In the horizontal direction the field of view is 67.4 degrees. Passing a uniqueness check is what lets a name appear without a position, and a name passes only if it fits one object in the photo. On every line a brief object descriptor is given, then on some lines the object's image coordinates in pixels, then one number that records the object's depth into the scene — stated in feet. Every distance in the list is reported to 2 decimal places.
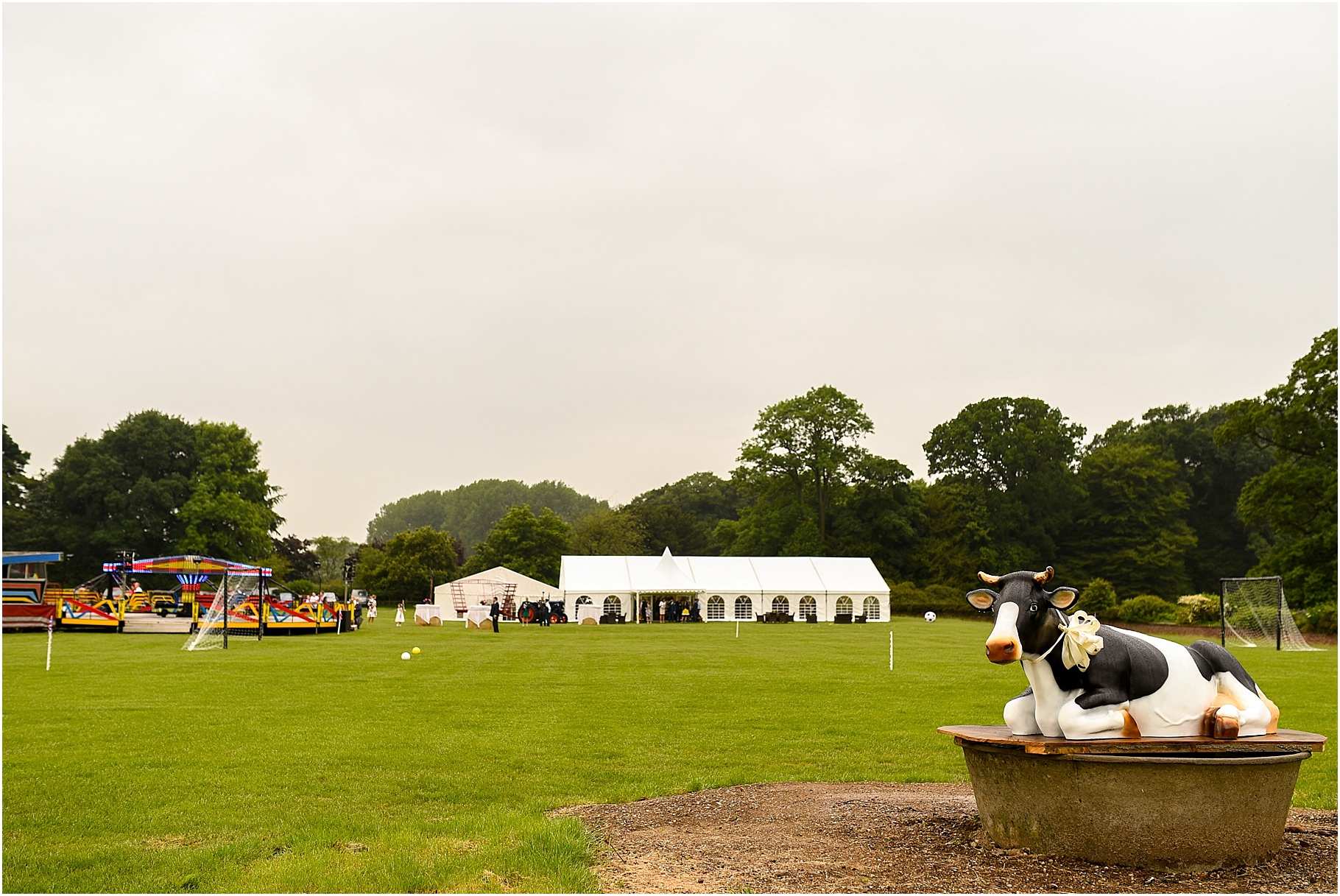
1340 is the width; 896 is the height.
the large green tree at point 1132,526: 244.63
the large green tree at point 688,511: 330.75
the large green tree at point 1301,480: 141.90
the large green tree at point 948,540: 251.39
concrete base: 19.27
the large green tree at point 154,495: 236.84
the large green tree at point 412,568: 261.44
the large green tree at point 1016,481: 255.29
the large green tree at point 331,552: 361.92
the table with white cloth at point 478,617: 158.30
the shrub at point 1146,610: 158.10
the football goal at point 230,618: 104.99
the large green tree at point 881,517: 258.37
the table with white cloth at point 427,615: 159.84
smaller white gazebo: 185.24
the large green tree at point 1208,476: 260.21
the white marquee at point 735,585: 191.21
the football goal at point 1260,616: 114.01
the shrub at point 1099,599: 169.48
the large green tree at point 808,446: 265.75
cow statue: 19.84
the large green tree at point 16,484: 235.40
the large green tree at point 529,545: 267.18
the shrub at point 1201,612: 147.02
